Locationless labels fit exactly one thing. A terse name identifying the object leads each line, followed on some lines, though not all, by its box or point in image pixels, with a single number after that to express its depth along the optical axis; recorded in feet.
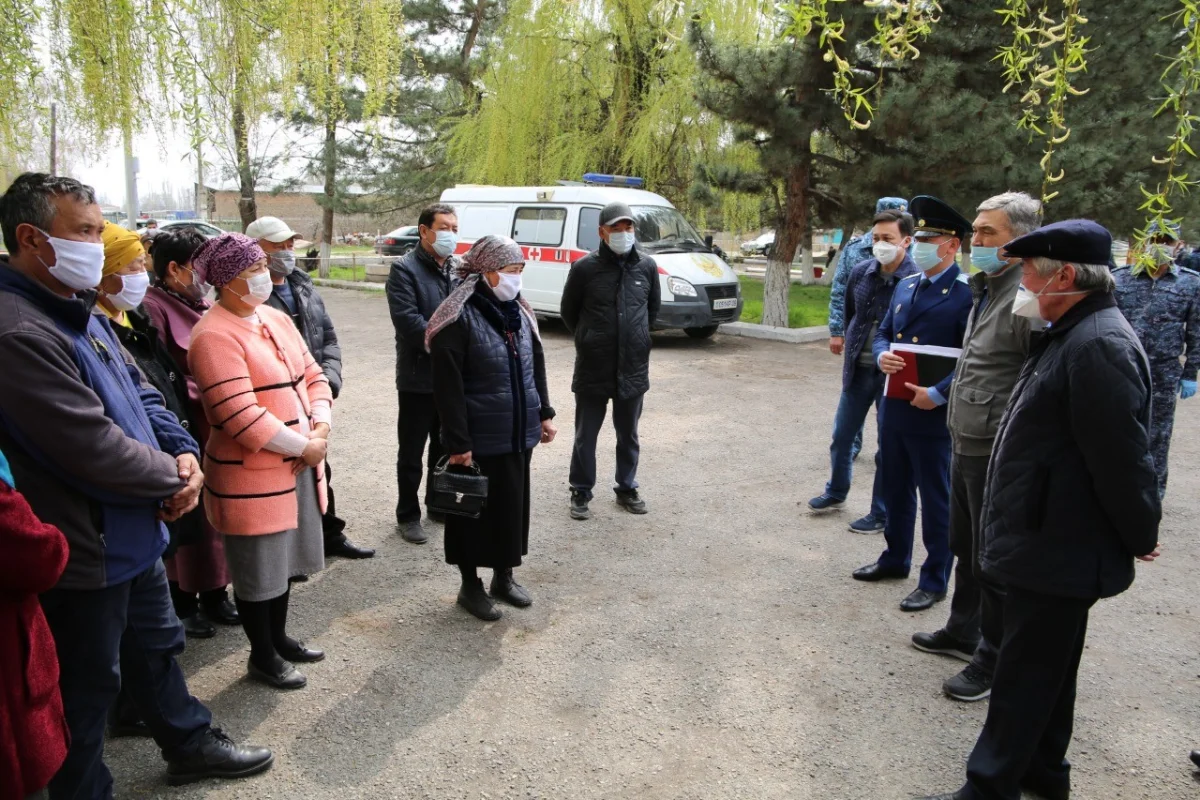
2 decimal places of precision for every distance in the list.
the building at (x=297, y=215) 114.38
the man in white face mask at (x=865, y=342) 16.42
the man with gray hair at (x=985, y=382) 10.94
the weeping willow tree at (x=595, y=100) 50.70
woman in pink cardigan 9.97
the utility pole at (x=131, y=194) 38.38
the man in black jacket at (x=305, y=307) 14.53
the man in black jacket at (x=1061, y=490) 7.93
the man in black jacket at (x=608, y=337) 17.81
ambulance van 38.88
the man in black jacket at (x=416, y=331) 16.49
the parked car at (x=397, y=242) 88.99
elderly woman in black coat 12.57
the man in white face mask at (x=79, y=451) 7.12
